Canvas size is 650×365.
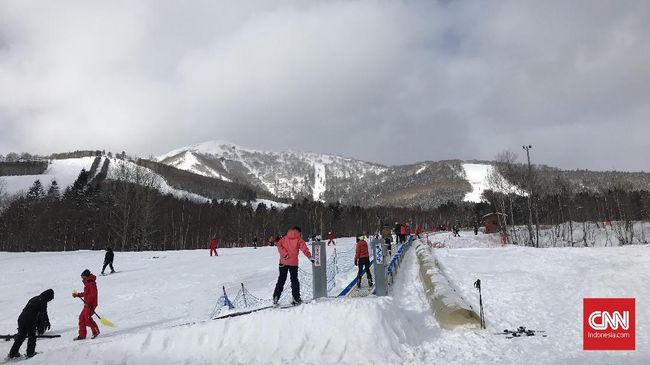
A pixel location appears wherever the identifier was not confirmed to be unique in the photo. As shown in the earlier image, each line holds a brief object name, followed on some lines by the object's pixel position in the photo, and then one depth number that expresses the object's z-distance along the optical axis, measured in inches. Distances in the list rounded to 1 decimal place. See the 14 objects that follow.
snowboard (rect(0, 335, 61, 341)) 421.4
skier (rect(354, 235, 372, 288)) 535.6
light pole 1996.6
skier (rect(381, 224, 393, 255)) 1007.6
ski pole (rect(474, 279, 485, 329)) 380.4
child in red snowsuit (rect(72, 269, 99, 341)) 433.1
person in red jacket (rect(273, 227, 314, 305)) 384.2
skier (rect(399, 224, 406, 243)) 1224.0
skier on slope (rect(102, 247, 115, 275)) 889.3
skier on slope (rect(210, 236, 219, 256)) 1175.6
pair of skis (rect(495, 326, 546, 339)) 359.6
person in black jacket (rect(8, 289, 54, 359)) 371.9
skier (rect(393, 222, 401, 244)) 1248.8
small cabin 2905.0
